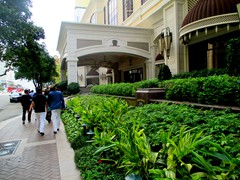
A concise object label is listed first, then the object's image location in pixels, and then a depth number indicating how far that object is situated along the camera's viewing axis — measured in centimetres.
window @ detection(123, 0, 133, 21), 2382
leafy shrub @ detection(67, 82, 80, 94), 1909
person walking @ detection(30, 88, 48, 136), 786
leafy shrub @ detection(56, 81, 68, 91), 2369
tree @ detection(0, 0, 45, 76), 944
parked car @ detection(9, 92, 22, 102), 3131
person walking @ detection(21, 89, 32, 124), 1091
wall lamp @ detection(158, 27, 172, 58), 1539
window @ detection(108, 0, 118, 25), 2843
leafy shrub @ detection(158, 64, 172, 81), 1038
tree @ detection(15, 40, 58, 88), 1644
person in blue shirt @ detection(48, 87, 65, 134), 802
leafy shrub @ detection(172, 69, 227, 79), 863
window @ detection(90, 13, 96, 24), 3737
